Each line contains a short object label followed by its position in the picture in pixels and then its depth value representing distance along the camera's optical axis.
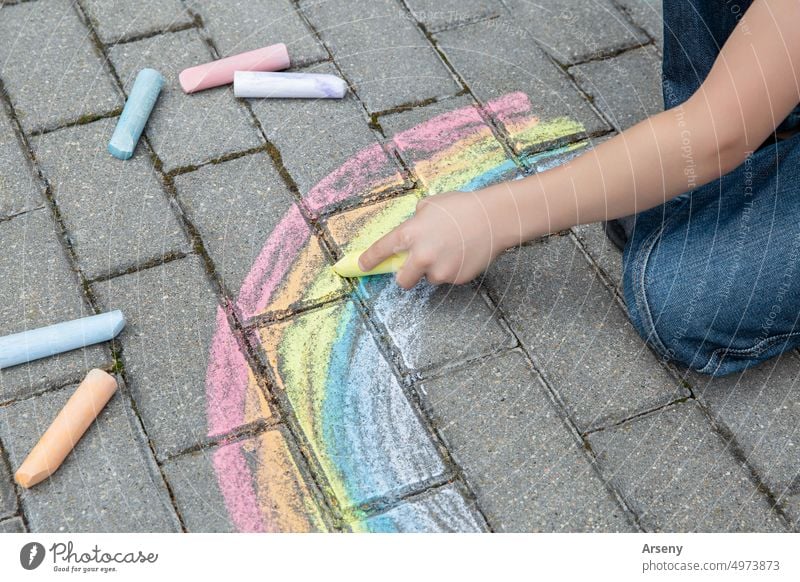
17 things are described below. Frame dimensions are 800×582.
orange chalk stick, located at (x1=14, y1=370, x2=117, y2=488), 1.64
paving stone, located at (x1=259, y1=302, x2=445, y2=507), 1.67
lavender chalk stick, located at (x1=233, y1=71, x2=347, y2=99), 1.91
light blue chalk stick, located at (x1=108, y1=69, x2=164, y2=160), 1.86
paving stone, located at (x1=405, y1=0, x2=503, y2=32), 2.02
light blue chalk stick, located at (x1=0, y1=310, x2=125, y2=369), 1.70
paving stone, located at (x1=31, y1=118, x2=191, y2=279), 1.79
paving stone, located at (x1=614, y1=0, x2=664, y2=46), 2.03
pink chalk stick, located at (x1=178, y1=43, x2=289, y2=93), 1.92
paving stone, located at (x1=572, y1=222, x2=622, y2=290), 1.82
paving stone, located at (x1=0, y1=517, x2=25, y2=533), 1.62
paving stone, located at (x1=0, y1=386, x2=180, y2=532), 1.63
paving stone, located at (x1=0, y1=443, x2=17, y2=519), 1.63
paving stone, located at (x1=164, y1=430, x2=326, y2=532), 1.64
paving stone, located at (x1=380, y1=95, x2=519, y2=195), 1.88
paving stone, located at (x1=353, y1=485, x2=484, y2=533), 1.64
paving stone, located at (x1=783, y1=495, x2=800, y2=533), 1.66
